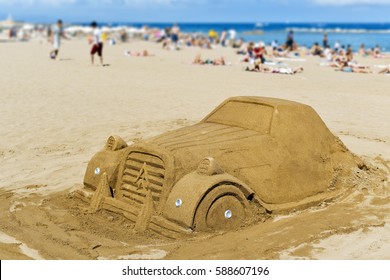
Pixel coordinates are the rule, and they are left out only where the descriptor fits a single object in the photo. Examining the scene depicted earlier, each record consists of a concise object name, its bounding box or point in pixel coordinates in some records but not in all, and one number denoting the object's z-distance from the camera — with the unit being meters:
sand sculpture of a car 5.44
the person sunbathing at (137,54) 27.55
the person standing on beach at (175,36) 36.62
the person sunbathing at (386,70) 20.33
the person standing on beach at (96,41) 20.96
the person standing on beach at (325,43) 35.39
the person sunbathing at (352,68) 20.66
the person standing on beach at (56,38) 23.92
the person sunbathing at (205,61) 23.22
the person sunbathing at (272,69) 19.61
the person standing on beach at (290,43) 32.53
